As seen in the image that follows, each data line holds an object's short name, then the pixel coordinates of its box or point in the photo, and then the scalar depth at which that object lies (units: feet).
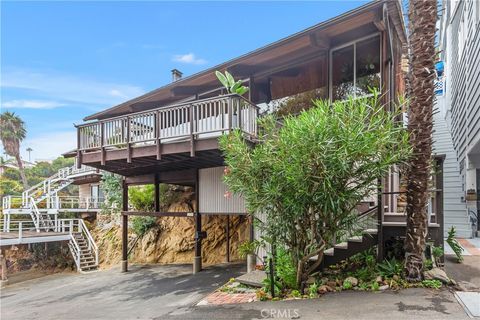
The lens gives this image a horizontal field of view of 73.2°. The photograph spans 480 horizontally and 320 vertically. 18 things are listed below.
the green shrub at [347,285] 17.84
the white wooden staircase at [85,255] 50.67
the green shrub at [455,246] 20.79
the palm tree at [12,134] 94.22
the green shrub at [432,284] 16.35
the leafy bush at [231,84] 28.32
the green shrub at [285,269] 19.13
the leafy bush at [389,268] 17.97
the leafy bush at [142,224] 50.14
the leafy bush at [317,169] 15.16
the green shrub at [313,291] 17.29
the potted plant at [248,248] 23.79
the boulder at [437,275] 16.74
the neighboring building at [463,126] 28.76
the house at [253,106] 23.83
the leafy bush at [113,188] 52.75
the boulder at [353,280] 18.07
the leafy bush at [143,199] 49.75
